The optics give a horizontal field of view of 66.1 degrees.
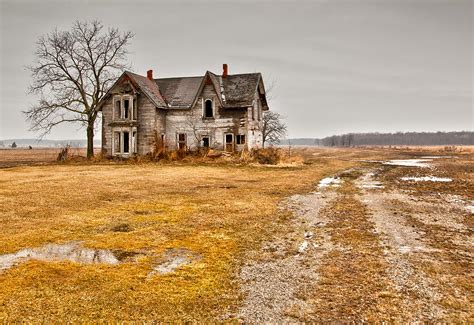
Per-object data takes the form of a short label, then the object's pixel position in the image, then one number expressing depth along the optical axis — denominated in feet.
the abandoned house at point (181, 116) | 103.71
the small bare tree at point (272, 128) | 161.99
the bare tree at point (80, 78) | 110.42
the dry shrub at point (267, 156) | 93.30
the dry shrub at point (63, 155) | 108.50
